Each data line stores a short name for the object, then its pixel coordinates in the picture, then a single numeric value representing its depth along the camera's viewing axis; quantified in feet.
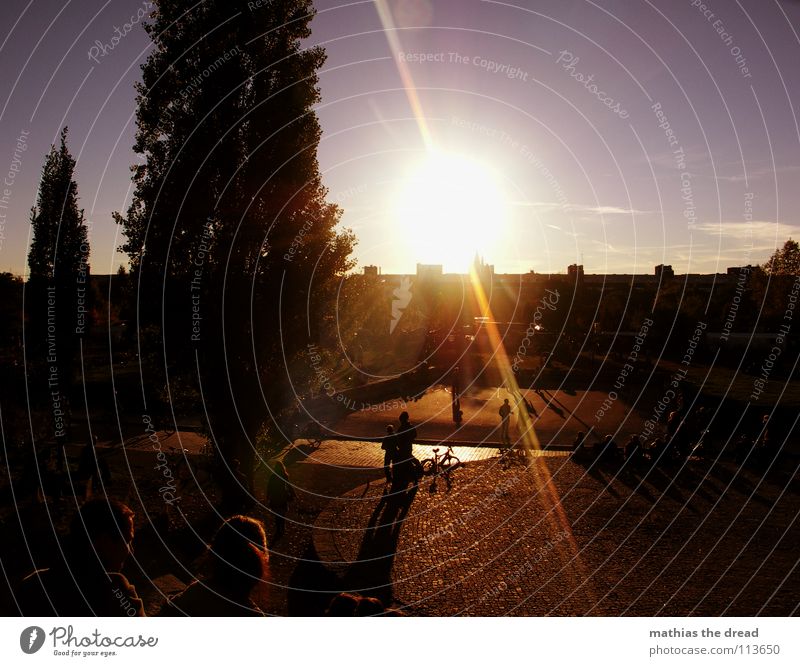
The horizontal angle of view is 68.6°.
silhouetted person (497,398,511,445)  69.78
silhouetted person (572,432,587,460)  61.62
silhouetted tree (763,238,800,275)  173.94
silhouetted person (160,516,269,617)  13.05
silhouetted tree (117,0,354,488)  46.29
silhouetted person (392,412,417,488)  49.98
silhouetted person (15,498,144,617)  13.25
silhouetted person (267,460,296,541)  42.91
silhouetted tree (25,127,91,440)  82.30
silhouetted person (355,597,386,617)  17.76
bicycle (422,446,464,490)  56.65
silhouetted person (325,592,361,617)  16.61
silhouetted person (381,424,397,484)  51.37
